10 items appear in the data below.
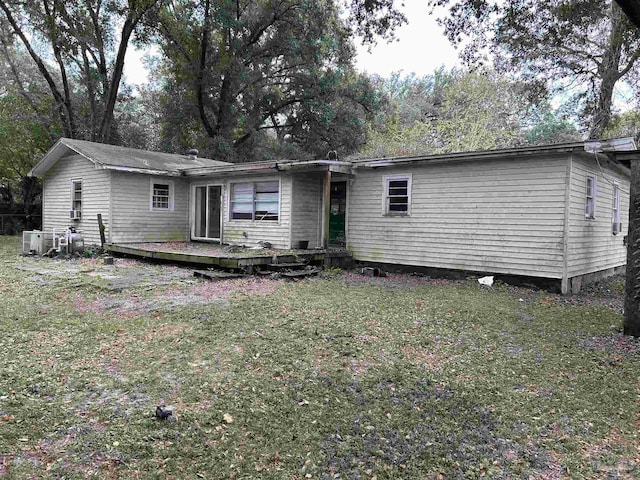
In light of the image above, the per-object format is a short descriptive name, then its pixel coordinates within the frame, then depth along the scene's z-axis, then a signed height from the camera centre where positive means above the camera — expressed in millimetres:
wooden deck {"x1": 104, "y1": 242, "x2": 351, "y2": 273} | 10242 -848
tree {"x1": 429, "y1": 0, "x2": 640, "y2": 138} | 9266 +5276
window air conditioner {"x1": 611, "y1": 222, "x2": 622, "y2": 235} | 11737 +82
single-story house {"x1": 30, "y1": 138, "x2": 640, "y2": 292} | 9211 +519
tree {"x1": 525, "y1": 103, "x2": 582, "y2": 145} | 30019 +7160
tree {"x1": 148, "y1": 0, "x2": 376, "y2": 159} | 22406 +7672
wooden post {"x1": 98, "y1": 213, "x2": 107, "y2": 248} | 13562 -361
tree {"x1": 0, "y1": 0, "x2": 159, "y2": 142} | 19047 +7837
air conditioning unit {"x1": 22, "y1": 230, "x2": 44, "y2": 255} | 13594 -852
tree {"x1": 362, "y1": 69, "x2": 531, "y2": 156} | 27344 +6430
